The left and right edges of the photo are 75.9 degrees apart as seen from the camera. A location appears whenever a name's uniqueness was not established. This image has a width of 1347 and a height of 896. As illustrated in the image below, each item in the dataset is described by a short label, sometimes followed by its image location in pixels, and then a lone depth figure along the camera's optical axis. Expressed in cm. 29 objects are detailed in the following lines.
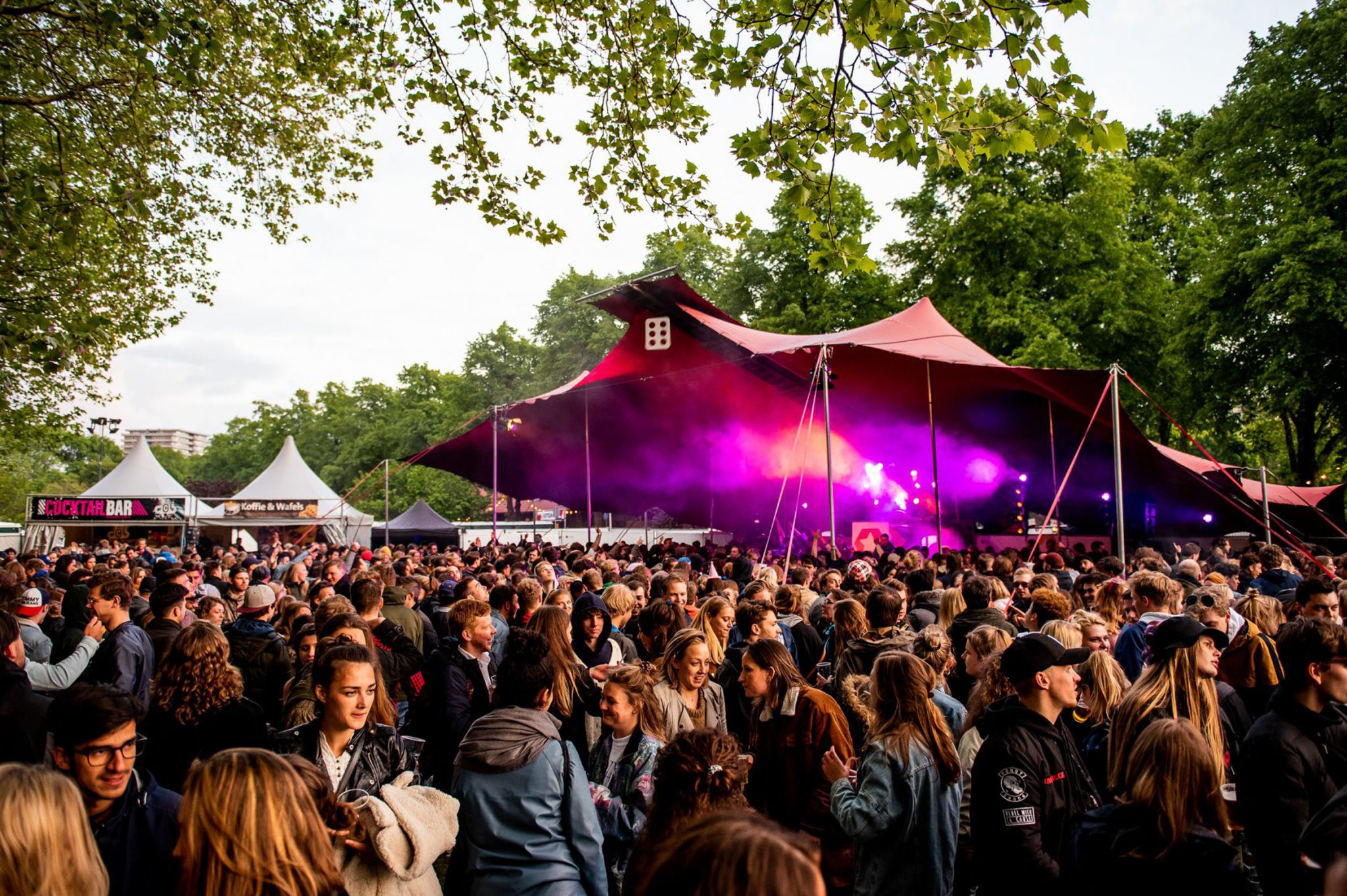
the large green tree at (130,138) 561
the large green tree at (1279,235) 1848
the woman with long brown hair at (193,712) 339
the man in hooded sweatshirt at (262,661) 464
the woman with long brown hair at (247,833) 188
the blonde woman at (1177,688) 305
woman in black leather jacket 290
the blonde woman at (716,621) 523
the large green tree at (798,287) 2944
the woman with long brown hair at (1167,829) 212
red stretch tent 1631
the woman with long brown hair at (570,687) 399
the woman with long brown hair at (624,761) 320
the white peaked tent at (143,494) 2809
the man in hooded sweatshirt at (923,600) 588
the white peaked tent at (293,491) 2967
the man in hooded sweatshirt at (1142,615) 482
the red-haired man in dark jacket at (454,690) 425
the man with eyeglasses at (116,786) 225
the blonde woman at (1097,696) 369
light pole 4481
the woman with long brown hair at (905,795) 288
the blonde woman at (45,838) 171
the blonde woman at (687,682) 376
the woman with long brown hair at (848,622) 515
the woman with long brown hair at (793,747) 340
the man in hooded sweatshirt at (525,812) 271
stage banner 1700
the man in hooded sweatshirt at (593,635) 533
